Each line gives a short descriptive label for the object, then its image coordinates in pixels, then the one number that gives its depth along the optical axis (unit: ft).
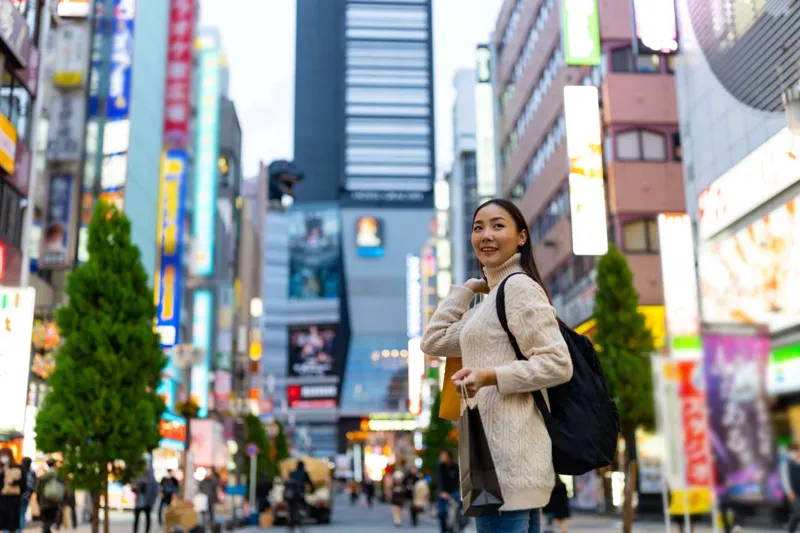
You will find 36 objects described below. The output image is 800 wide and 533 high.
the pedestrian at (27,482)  42.98
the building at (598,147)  89.10
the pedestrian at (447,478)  51.47
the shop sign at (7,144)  79.92
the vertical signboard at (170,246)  134.51
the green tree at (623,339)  67.77
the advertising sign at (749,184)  52.69
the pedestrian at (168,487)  78.23
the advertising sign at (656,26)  43.95
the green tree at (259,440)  184.85
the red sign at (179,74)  144.87
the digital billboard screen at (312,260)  444.96
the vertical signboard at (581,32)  86.84
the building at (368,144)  468.34
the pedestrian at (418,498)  89.40
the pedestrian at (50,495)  54.29
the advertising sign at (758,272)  54.54
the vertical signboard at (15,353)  45.47
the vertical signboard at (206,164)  164.14
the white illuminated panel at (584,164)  85.66
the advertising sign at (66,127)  107.34
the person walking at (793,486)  43.91
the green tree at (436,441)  133.28
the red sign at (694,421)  48.42
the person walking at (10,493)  41.16
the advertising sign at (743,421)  55.67
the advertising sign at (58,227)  102.83
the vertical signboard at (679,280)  85.10
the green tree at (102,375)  48.88
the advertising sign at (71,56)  111.96
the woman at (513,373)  8.79
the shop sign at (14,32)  77.97
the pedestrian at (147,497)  63.72
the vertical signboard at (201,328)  177.52
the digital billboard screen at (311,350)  418.31
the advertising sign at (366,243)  473.67
